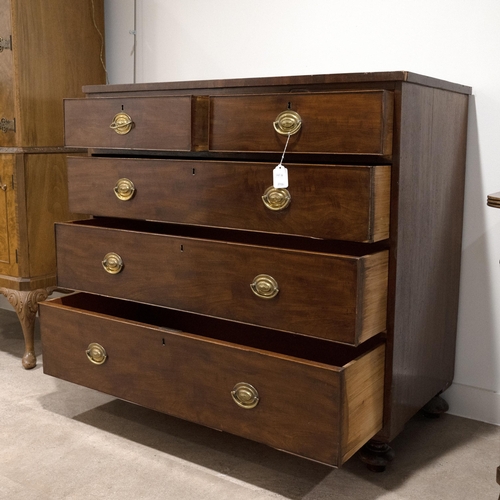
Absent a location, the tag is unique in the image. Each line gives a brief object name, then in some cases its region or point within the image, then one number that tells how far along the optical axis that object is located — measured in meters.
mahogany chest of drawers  1.28
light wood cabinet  2.03
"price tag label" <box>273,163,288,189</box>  1.31
